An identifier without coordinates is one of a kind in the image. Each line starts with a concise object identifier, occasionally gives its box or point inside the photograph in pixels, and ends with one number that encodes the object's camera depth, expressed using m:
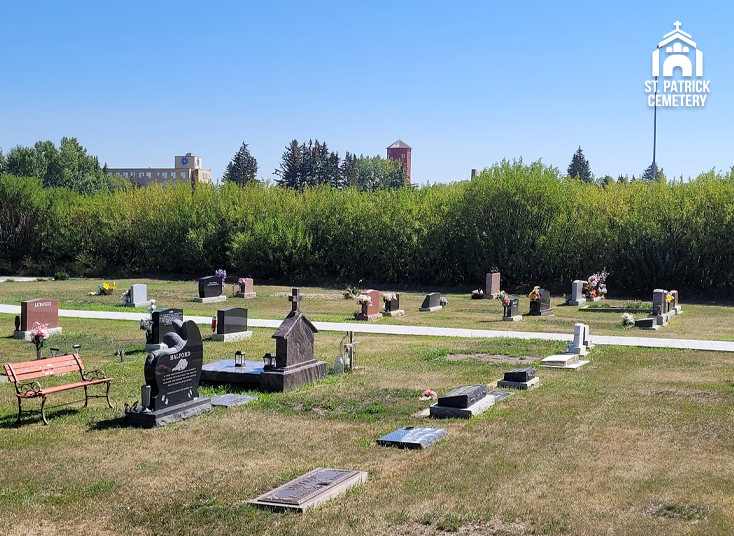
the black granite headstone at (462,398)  11.52
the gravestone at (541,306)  26.39
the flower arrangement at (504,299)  24.88
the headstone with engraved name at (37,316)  20.06
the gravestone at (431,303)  28.06
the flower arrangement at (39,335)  15.35
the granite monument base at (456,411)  11.39
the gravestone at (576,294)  29.89
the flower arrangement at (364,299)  24.50
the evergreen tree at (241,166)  95.94
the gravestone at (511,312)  24.73
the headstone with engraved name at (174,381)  11.02
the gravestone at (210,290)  30.95
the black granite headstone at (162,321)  16.03
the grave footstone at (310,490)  7.66
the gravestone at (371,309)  24.84
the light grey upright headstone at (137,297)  28.33
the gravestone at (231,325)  19.27
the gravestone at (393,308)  26.13
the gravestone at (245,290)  32.56
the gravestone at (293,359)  13.36
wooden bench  11.29
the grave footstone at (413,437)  9.80
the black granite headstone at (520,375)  13.59
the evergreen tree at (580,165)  105.94
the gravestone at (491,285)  33.05
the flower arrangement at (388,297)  25.89
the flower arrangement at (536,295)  26.19
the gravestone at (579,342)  16.98
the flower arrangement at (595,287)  31.16
